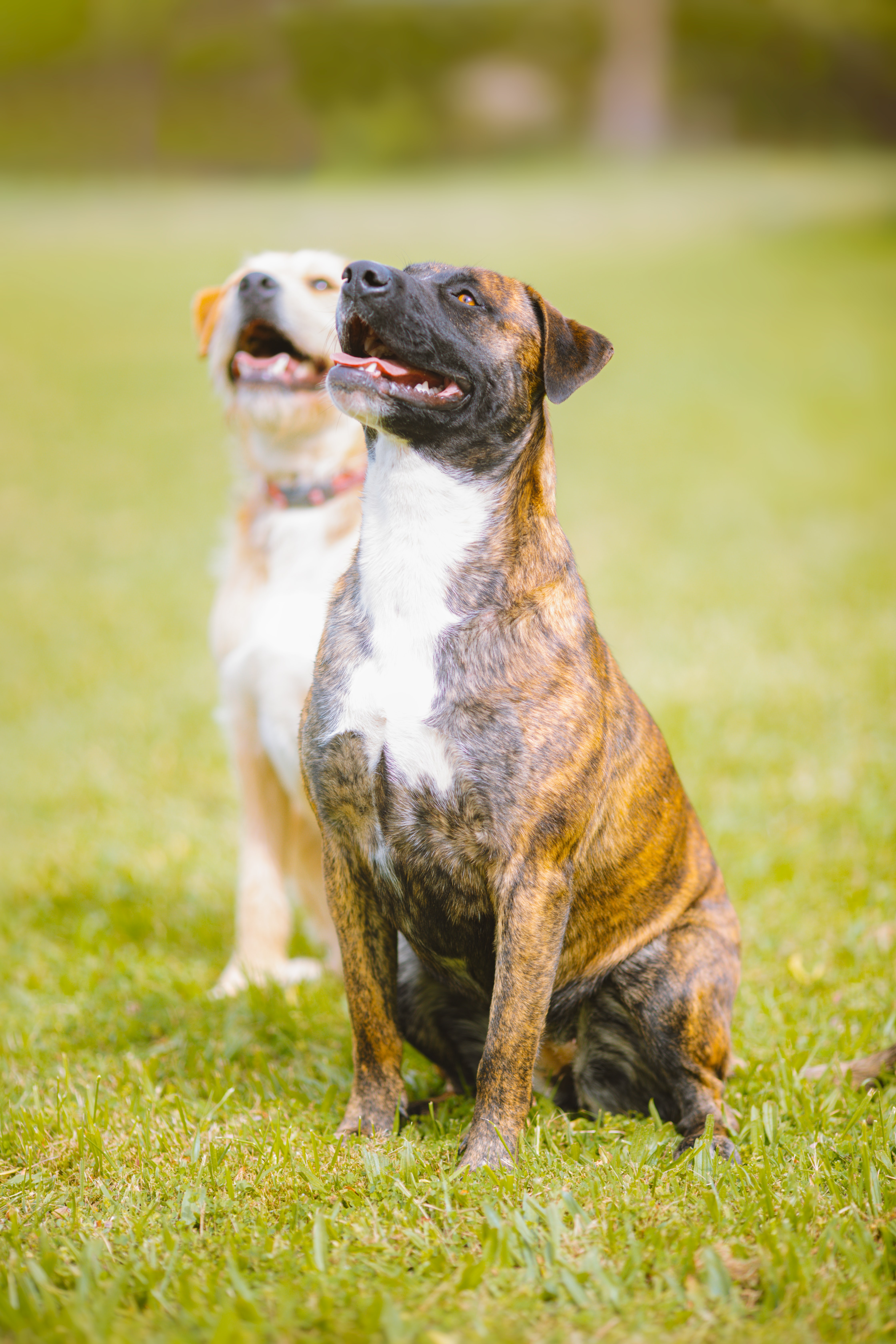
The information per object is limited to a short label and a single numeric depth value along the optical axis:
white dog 6.74
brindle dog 4.57
